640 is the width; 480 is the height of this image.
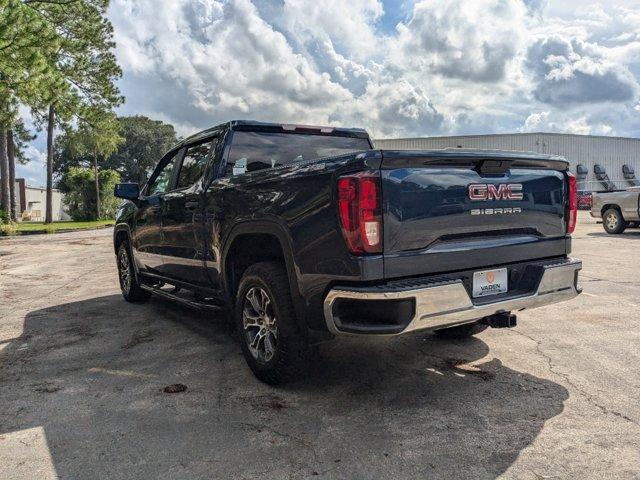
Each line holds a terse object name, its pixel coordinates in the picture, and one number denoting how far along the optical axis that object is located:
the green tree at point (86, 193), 37.00
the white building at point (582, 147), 36.50
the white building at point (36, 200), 57.25
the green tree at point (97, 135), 30.55
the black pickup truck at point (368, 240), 3.01
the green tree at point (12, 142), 33.16
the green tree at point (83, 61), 26.09
